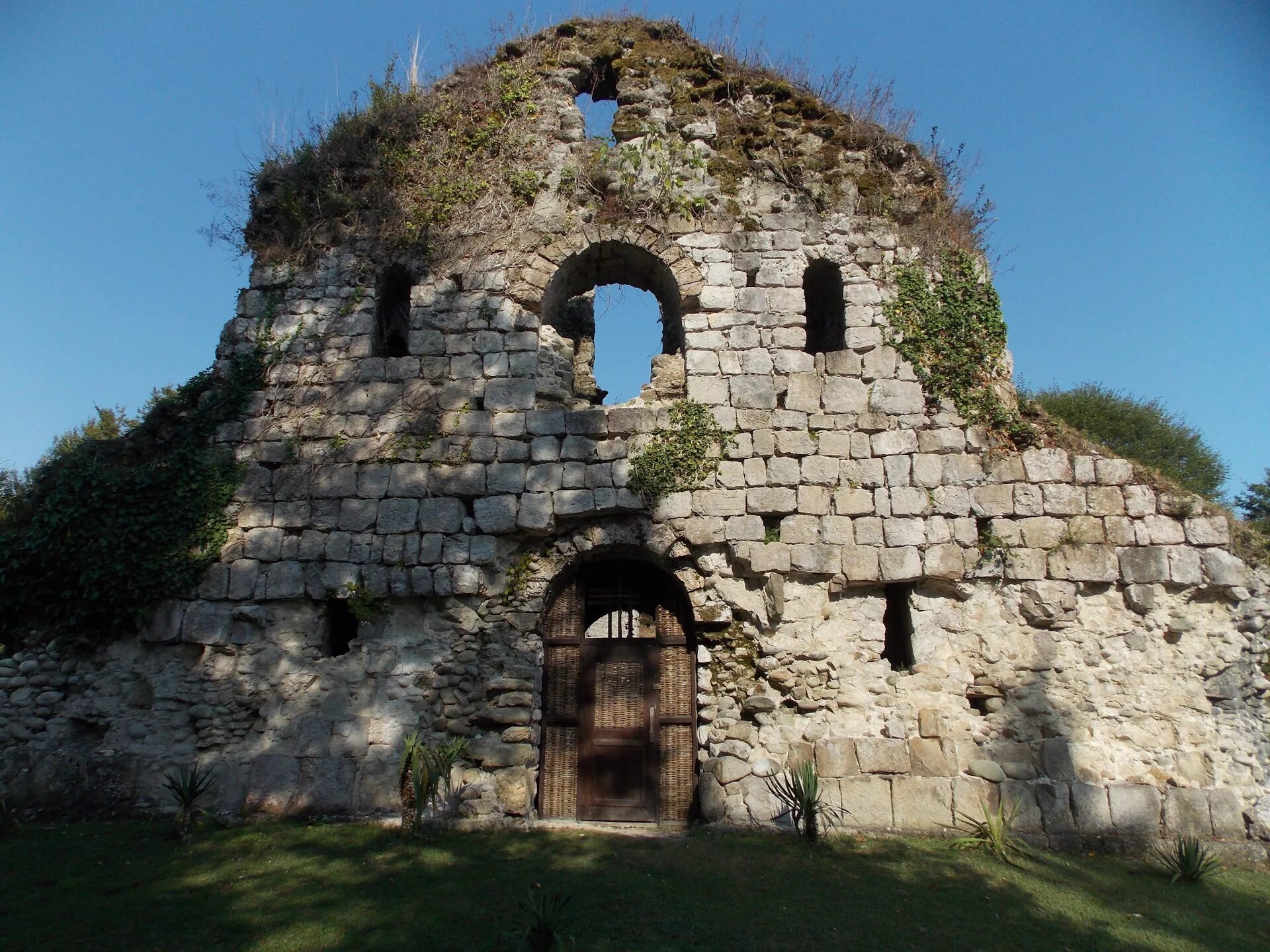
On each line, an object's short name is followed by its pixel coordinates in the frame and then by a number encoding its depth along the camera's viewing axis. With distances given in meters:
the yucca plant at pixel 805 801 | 7.05
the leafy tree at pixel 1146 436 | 23.00
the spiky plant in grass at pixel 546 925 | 4.75
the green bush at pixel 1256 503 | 27.00
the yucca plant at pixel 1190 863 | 6.67
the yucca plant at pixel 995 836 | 6.94
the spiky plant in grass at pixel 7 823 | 7.18
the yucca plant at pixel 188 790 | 7.14
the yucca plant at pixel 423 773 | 7.12
